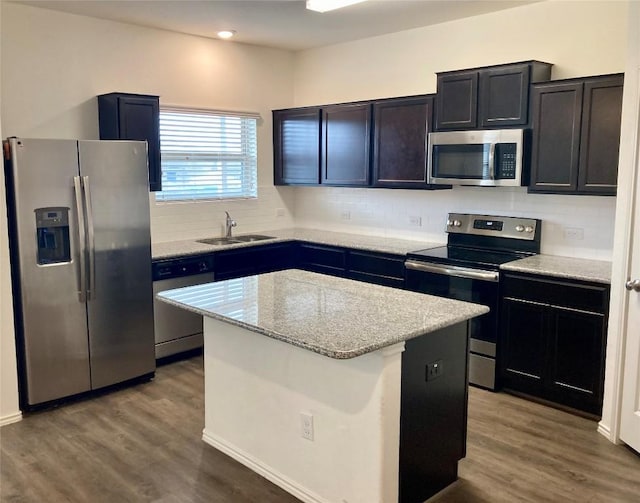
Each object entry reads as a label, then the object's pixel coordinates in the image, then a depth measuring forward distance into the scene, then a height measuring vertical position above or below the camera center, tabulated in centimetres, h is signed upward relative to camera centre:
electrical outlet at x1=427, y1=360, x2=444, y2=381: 269 -85
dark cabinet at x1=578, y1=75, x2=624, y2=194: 368 +33
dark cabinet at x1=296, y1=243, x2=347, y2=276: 523 -67
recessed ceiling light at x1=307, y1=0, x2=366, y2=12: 370 +116
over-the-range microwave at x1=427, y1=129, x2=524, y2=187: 413 +21
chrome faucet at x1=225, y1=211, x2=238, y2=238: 563 -37
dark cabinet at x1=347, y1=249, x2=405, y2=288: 476 -69
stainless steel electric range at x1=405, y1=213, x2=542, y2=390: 412 -58
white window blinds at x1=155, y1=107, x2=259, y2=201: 532 +29
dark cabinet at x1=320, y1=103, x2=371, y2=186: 523 +38
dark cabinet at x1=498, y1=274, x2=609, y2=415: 363 -99
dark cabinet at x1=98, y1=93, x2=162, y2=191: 456 +51
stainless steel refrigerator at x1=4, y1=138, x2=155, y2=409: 371 -52
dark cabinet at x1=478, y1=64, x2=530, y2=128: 407 +63
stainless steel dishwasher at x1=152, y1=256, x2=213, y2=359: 465 -101
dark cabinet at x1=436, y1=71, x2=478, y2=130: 432 +64
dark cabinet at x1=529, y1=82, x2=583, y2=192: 386 +33
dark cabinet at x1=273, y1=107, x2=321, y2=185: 567 +39
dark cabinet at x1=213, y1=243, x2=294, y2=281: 503 -67
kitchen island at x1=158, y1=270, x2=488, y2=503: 245 -93
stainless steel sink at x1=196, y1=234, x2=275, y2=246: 543 -51
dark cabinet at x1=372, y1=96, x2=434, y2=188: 477 +37
